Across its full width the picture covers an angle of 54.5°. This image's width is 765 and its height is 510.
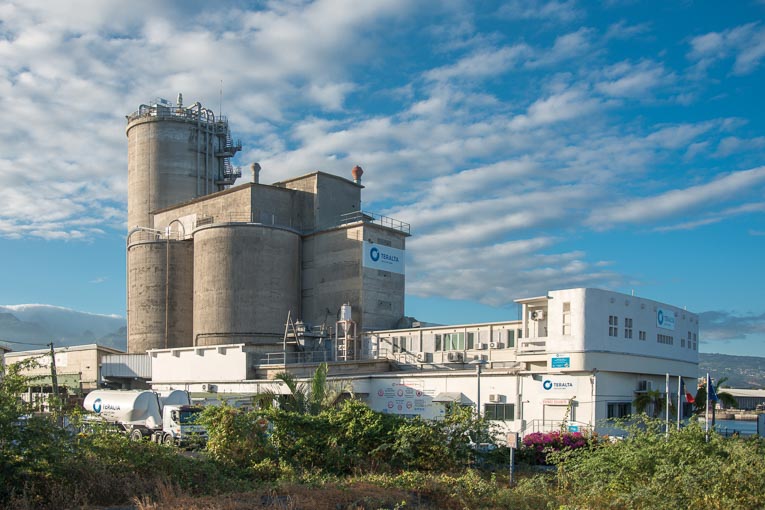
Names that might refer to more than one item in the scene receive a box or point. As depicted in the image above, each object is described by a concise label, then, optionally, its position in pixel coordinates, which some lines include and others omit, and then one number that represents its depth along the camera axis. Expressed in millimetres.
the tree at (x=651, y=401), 36656
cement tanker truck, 33344
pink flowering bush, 26219
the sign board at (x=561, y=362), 35812
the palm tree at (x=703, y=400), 42562
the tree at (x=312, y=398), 28189
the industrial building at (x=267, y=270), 57969
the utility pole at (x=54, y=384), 17875
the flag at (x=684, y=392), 37406
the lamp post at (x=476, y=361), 43562
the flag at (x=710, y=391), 31173
